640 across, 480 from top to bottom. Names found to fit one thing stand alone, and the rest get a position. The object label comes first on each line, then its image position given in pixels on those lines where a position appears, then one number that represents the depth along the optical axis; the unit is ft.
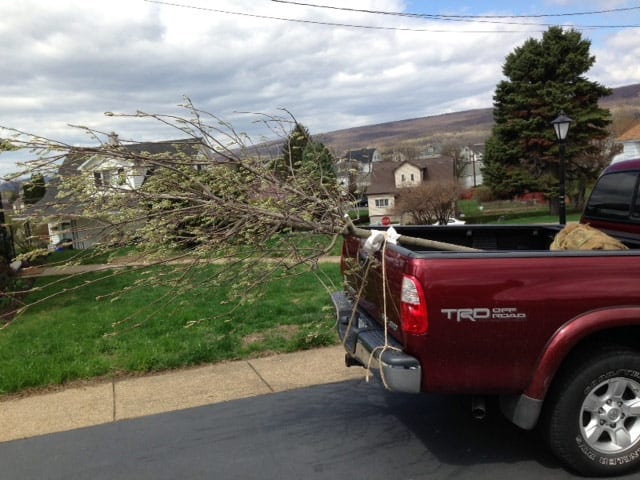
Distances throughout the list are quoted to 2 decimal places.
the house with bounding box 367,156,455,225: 115.58
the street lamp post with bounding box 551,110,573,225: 42.96
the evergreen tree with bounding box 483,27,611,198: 119.03
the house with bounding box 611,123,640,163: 109.19
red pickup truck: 10.57
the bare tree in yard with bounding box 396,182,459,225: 91.04
